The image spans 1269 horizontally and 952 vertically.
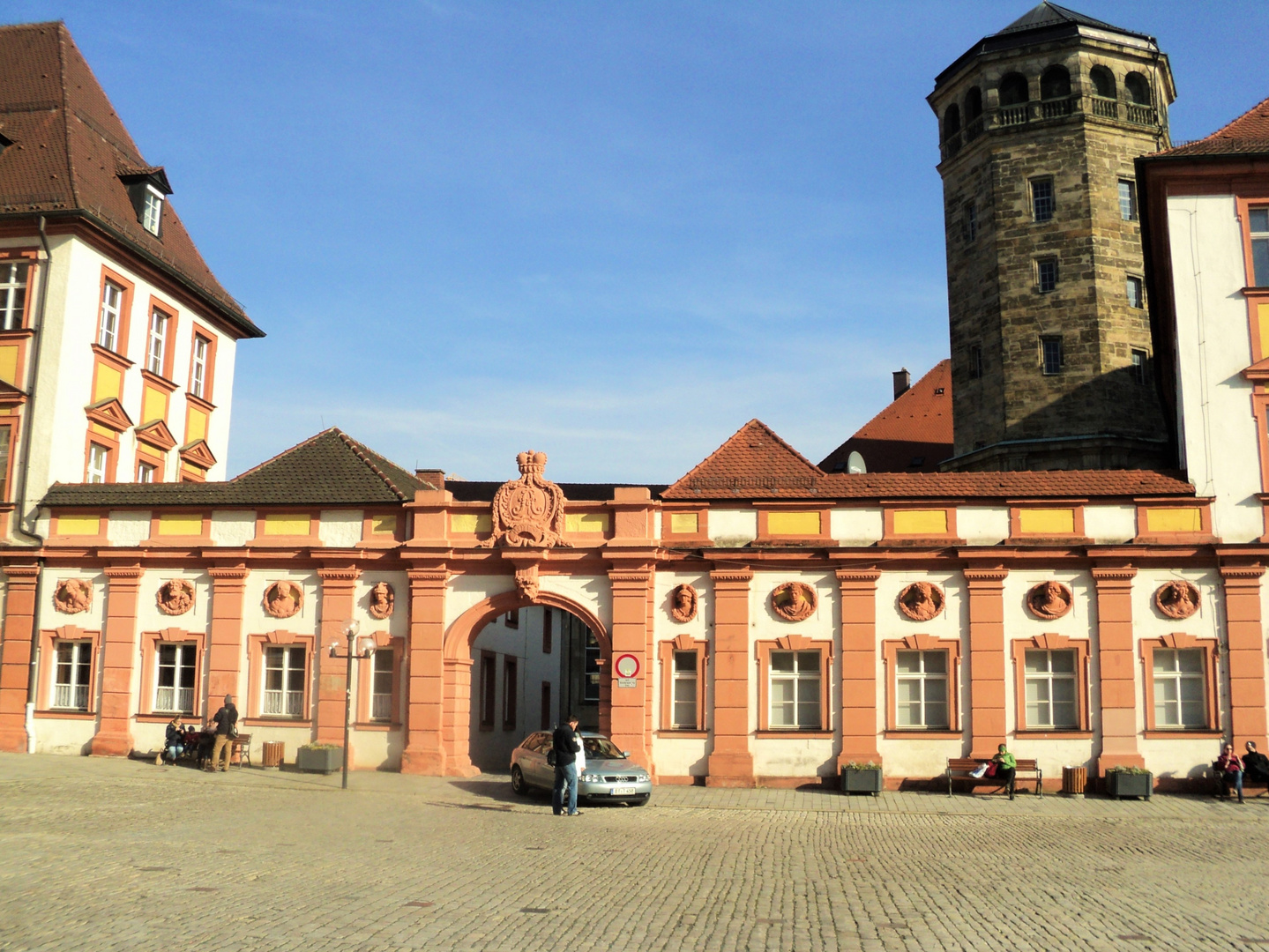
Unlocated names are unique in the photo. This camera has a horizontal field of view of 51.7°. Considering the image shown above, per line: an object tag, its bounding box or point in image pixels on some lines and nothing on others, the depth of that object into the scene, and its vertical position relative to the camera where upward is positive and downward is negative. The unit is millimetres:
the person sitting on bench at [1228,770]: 25312 -1539
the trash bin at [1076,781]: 26250 -1807
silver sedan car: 23406 -1527
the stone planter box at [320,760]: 27281 -1489
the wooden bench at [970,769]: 26234 -1576
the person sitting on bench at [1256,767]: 25578 -1486
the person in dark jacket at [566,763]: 22094 -1258
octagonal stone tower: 42188 +14444
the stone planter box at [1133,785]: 25531 -1828
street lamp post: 25692 +780
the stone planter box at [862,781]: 25922 -1799
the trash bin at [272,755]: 28219 -1429
